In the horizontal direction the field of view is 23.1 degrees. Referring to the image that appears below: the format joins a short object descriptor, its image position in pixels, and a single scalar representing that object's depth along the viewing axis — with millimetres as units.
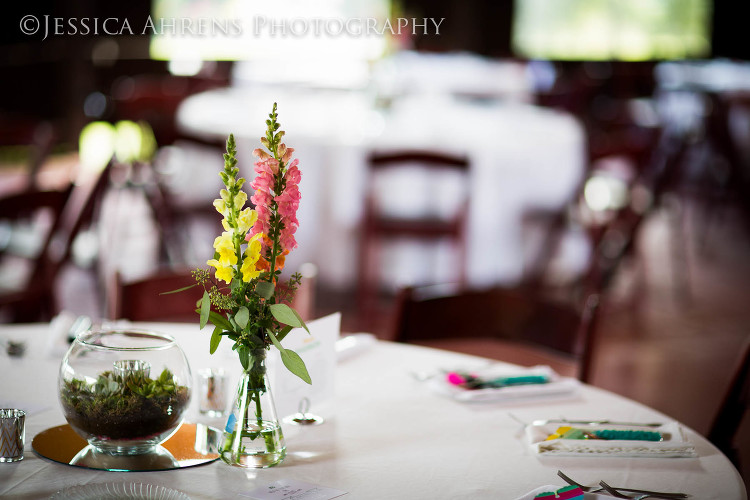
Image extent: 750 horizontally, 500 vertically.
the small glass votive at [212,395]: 2388
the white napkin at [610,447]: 2273
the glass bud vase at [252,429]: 2179
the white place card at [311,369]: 2332
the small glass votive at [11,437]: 2170
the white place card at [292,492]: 2100
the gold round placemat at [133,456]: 2170
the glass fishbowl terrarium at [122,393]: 2149
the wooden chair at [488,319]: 2982
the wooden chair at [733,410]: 2651
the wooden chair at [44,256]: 3892
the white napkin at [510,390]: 2483
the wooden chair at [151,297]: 2947
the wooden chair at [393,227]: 5385
